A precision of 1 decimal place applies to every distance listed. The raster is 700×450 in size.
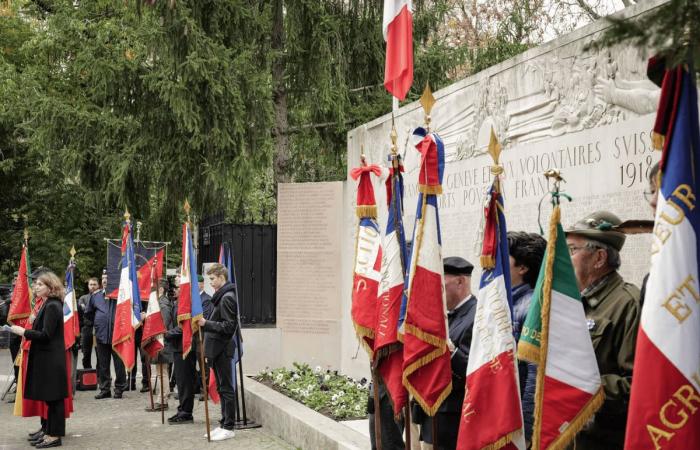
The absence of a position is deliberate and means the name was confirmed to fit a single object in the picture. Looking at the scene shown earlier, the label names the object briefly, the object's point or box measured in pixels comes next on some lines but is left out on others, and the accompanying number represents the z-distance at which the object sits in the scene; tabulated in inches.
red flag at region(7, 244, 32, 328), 502.6
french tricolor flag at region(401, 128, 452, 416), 206.8
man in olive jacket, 158.1
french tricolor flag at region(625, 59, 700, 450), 124.1
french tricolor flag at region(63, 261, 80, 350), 574.0
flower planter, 321.1
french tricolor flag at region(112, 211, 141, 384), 496.7
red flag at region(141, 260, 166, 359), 494.6
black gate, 638.5
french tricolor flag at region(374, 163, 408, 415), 234.4
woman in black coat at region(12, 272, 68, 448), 392.2
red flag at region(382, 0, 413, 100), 340.8
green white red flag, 154.7
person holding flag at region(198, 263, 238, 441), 409.4
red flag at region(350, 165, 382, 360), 250.4
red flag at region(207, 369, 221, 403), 486.0
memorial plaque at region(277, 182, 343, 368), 526.9
